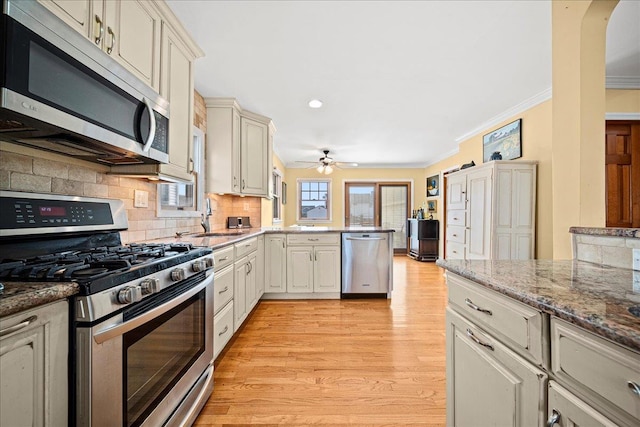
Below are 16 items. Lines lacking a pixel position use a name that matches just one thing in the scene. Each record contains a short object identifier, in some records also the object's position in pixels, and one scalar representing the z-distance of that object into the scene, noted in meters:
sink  2.54
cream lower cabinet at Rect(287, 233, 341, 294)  3.45
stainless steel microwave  0.80
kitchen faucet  2.75
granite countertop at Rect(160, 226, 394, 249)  1.95
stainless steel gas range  0.80
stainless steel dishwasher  3.50
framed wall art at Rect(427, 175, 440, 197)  6.47
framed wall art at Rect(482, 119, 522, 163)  3.47
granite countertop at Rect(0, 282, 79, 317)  0.61
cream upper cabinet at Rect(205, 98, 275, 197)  3.12
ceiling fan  5.34
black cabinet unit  6.28
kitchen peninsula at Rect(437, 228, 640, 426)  0.55
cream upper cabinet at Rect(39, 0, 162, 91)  1.08
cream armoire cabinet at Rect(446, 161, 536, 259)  3.17
